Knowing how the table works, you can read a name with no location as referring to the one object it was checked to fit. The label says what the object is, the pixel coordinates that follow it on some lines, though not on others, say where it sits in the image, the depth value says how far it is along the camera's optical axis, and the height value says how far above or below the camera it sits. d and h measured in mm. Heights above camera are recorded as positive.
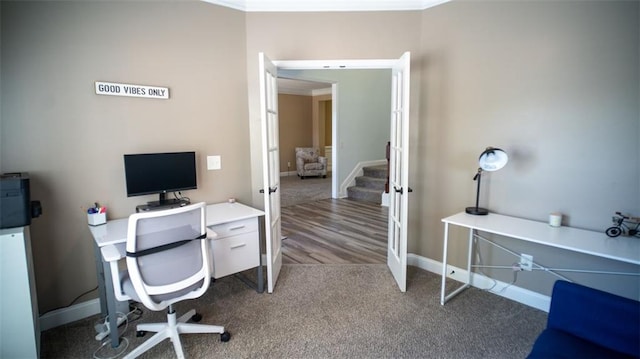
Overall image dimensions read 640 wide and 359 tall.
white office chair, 1716 -673
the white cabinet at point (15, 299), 1689 -815
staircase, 6301 -896
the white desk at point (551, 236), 1850 -615
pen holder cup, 2302 -540
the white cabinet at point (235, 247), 2518 -836
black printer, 1747 -324
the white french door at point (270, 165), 2561 -209
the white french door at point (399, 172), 2592 -273
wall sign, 2387 +385
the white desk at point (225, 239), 2151 -750
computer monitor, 2447 -251
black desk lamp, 2455 -146
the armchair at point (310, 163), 9141 -627
